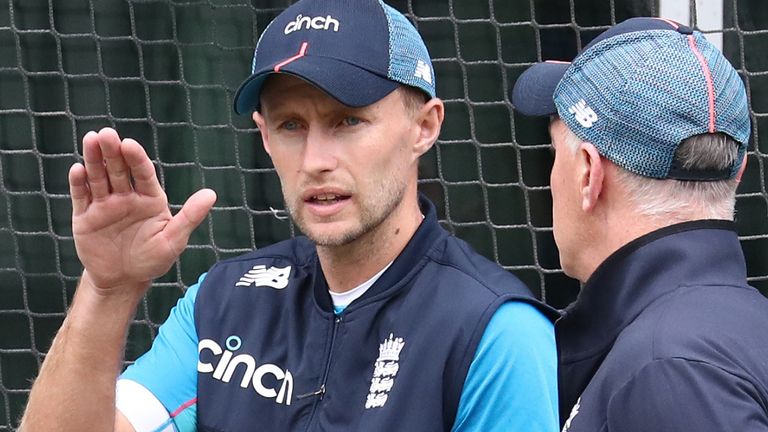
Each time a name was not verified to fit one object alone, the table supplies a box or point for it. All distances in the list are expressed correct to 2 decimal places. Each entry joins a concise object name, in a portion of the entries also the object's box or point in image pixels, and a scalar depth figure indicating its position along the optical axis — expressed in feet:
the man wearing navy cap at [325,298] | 32.18
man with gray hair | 31.22
